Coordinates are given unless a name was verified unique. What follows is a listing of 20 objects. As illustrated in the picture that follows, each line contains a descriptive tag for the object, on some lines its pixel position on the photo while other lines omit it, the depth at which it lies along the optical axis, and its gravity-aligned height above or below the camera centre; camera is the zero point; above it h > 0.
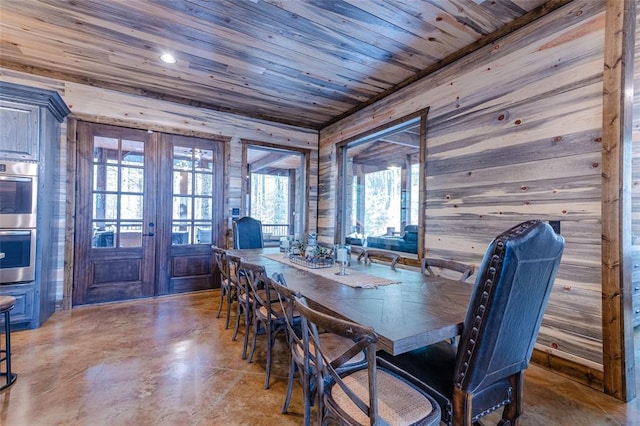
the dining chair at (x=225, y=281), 3.21 -0.78
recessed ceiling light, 3.24 +1.69
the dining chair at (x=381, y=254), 2.78 -0.40
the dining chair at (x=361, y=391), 1.05 -0.75
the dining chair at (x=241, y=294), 2.52 -0.73
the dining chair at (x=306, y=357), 1.49 -0.77
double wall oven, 2.92 -0.09
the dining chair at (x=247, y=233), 4.27 -0.30
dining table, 1.22 -0.47
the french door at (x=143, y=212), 3.90 -0.01
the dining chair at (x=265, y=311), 2.09 -0.75
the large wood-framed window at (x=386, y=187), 3.79 +0.42
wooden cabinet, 2.95 +0.60
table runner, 2.00 -0.47
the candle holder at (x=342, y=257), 2.33 -0.34
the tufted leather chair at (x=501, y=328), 1.12 -0.45
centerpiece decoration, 2.68 -0.40
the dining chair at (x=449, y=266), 2.17 -0.39
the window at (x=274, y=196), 8.53 +0.51
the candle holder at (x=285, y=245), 3.46 -0.38
